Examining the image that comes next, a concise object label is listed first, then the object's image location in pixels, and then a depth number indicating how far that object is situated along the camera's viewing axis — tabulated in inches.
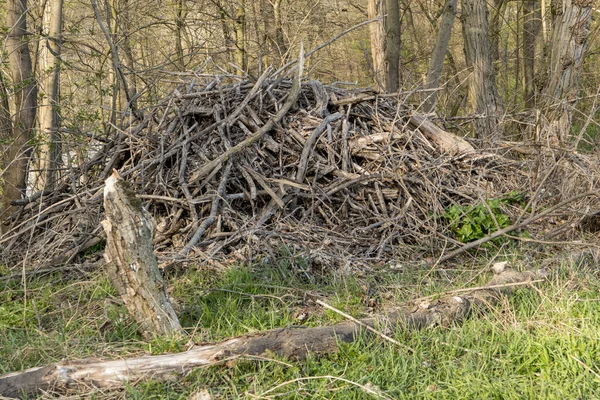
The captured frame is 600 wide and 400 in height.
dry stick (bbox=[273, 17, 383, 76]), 503.8
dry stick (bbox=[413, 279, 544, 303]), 301.4
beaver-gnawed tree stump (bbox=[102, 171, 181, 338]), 278.2
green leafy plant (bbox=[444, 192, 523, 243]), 430.9
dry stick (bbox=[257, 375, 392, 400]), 235.9
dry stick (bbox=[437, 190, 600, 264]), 386.3
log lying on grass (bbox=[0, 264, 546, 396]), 244.7
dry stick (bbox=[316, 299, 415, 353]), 268.6
